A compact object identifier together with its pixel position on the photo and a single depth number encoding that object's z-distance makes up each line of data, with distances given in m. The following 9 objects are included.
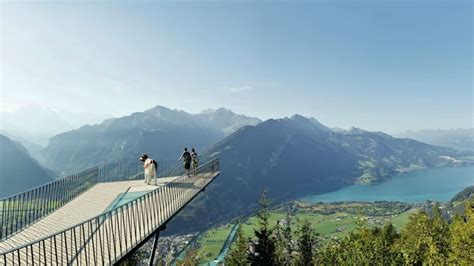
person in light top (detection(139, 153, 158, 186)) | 27.27
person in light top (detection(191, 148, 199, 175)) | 31.30
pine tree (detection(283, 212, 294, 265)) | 52.41
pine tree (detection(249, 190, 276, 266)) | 39.62
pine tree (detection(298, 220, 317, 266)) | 50.42
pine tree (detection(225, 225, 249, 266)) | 43.38
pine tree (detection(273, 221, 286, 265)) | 46.28
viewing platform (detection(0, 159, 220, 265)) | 13.31
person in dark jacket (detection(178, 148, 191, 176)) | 30.10
